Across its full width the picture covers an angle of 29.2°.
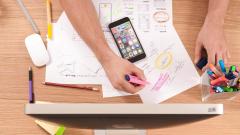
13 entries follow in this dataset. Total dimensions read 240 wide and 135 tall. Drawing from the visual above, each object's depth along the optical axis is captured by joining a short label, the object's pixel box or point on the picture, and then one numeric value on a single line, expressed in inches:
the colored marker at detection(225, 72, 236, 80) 49.0
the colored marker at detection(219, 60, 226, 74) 50.8
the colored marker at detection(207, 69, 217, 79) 51.0
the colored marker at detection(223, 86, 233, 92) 50.4
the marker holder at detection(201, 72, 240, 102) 51.7
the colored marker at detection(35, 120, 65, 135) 52.5
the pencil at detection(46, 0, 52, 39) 55.9
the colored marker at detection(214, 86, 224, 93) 50.5
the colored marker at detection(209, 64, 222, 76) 50.8
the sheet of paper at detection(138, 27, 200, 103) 54.3
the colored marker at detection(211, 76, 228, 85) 49.6
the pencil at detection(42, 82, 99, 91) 54.0
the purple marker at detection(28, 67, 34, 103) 53.6
